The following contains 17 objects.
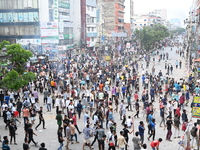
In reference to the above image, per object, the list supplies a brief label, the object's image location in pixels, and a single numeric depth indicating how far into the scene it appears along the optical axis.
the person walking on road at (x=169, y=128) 11.20
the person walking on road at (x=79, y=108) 14.33
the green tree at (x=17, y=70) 13.02
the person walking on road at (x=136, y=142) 9.48
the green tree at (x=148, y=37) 55.59
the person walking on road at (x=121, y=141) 9.66
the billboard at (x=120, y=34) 55.91
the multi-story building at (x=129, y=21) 99.53
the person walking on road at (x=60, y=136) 10.00
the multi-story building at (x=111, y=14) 82.75
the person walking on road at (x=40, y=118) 12.65
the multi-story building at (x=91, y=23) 54.78
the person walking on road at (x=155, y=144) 9.59
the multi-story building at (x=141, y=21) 147.00
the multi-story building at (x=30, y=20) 44.73
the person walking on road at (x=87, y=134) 10.34
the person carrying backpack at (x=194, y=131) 10.52
